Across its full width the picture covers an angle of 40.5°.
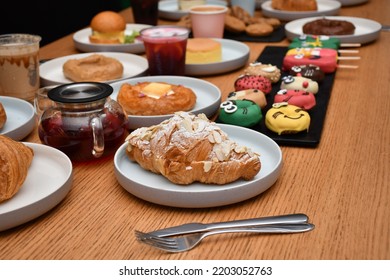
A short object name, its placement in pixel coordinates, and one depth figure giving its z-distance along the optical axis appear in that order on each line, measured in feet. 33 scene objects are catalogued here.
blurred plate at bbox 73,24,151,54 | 6.65
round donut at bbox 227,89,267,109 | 4.56
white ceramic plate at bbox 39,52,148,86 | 5.65
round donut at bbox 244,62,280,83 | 5.32
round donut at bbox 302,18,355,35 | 6.87
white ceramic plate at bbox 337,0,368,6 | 9.12
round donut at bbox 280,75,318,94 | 4.93
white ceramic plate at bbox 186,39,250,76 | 5.78
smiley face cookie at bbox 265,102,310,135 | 4.08
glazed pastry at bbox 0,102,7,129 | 4.25
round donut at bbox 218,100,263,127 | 4.23
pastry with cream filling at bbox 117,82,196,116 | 4.42
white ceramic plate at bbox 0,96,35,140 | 4.20
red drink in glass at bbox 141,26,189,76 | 5.47
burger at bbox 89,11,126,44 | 6.73
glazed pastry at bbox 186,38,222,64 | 5.94
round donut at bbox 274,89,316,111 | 4.52
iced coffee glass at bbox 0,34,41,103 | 4.95
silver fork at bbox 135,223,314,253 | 2.82
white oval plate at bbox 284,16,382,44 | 6.70
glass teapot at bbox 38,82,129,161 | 3.67
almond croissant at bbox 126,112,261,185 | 3.27
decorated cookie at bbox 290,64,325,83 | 5.23
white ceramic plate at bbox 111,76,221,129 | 4.35
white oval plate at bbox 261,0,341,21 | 8.20
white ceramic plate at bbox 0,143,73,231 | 3.00
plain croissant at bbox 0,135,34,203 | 3.13
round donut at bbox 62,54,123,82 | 5.37
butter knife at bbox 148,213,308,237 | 2.93
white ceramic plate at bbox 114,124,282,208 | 3.14
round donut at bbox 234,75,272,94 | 4.92
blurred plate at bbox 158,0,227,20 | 8.52
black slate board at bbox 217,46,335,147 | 4.05
